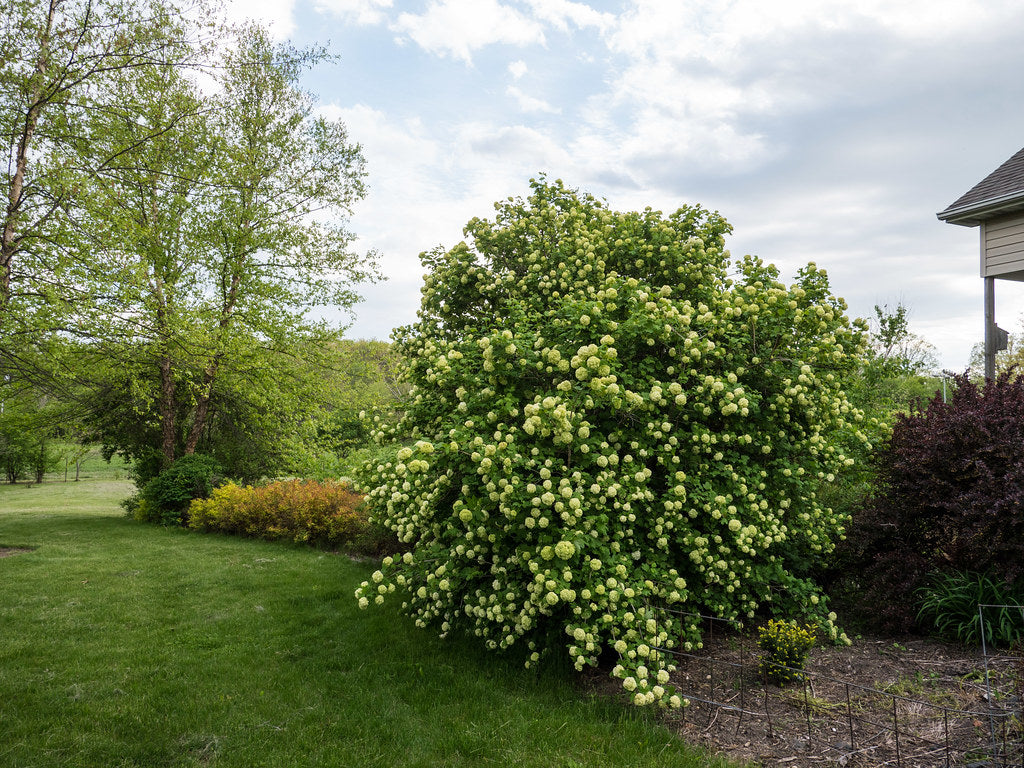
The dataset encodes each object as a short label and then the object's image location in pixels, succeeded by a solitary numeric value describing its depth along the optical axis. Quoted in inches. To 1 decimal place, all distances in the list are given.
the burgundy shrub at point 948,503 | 172.1
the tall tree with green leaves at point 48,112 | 301.0
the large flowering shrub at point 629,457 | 139.4
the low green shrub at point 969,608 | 166.1
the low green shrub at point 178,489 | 486.3
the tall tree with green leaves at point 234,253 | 395.5
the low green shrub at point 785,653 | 154.6
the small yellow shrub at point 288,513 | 385.1
